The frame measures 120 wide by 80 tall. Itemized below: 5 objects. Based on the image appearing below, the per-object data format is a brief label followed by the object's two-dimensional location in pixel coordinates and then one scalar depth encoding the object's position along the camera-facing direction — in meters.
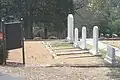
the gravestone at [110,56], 12.63
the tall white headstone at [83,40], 17.61
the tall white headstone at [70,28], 20.98
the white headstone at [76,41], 18.69
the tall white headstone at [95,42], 15.43
